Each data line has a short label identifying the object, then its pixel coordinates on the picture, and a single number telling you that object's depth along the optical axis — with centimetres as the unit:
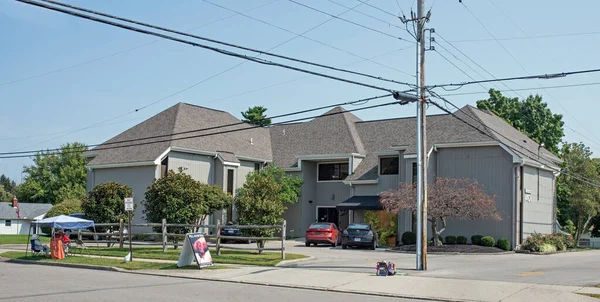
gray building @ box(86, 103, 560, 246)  3641
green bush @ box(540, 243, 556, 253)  3488
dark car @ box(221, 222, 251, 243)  3694
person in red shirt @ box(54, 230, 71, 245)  2675
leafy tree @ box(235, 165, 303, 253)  2795
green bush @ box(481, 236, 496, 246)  3478
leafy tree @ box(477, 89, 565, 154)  6000
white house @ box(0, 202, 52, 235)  7494
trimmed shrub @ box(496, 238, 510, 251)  3453
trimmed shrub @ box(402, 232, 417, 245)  3647
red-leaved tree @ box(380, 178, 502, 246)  3328
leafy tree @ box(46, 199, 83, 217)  4328
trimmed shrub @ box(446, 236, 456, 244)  3634
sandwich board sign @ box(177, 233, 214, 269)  2156
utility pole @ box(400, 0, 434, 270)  2150
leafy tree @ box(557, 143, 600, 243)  4625
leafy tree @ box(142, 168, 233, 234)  3084
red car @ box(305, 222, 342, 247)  3622
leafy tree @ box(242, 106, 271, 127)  8256
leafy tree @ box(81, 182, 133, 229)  3509
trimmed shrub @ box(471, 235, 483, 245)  3541
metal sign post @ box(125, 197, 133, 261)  2521
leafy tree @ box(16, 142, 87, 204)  7862
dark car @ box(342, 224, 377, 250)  3441
